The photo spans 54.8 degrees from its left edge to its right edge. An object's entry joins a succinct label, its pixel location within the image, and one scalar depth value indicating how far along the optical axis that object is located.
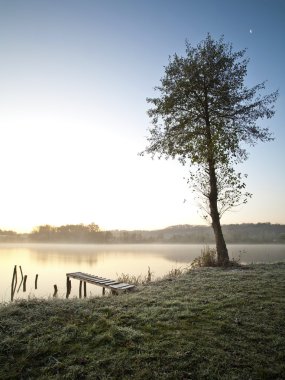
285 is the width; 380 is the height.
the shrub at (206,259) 17.48
